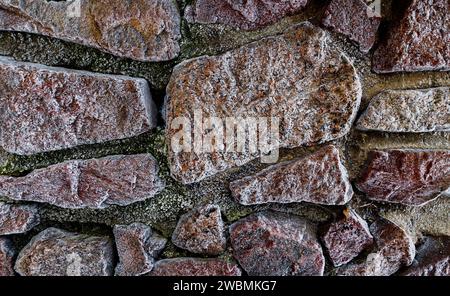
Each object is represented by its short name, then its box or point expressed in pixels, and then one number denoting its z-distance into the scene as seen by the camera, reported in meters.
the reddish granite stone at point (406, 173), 0.78
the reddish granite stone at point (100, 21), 0.73
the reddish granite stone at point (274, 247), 0.79
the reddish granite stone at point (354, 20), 0.74
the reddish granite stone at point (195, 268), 0.79
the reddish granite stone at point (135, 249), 0.80
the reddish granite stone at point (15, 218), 0.79
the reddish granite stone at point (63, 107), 0.74
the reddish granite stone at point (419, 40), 0.75
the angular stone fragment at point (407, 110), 0.77
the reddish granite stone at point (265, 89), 0.75
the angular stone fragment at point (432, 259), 0.83
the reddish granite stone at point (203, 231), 0.80
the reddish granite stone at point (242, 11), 0.74
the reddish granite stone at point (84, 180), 0.78
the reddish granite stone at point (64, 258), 0.80
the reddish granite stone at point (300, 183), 0.78
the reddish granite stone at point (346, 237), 0.81
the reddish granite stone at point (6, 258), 0.81
